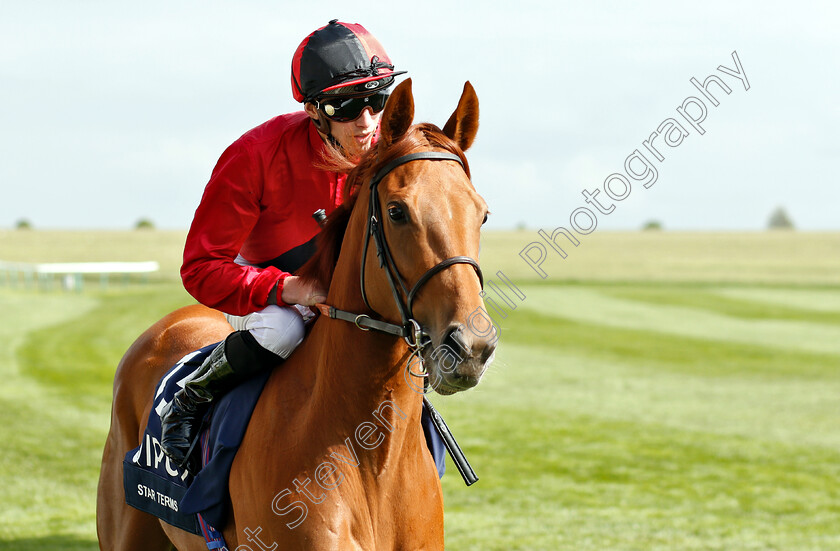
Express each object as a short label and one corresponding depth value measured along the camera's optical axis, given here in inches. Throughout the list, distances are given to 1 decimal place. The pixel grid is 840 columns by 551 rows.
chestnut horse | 194.5
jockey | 241.6
